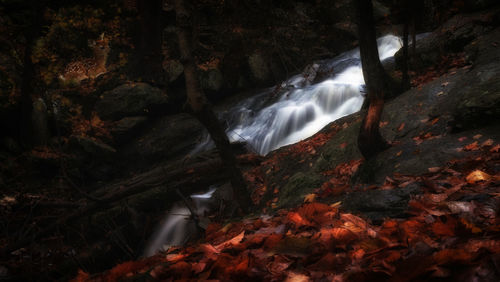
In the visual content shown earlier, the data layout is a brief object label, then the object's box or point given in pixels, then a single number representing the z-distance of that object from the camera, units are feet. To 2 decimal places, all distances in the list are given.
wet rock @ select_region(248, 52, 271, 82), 45.75
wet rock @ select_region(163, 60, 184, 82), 44.14
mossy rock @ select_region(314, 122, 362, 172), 18.24
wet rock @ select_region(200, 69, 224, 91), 44.93
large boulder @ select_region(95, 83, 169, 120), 41.27
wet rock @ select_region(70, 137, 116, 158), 38.27
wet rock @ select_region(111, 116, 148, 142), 40.93
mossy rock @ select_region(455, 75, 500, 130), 11.91
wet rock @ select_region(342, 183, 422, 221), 6.53
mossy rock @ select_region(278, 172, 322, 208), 15.78
